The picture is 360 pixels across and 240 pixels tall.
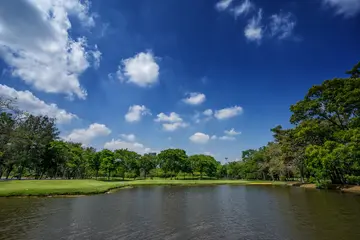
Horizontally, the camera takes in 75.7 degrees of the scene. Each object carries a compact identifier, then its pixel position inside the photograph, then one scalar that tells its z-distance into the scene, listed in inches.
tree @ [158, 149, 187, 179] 4001.0
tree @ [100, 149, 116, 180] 3339.1
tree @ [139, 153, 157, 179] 4276.6
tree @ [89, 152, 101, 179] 3538.4
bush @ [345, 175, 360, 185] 1374.5
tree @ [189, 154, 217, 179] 4234.7
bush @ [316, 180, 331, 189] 1778.8
